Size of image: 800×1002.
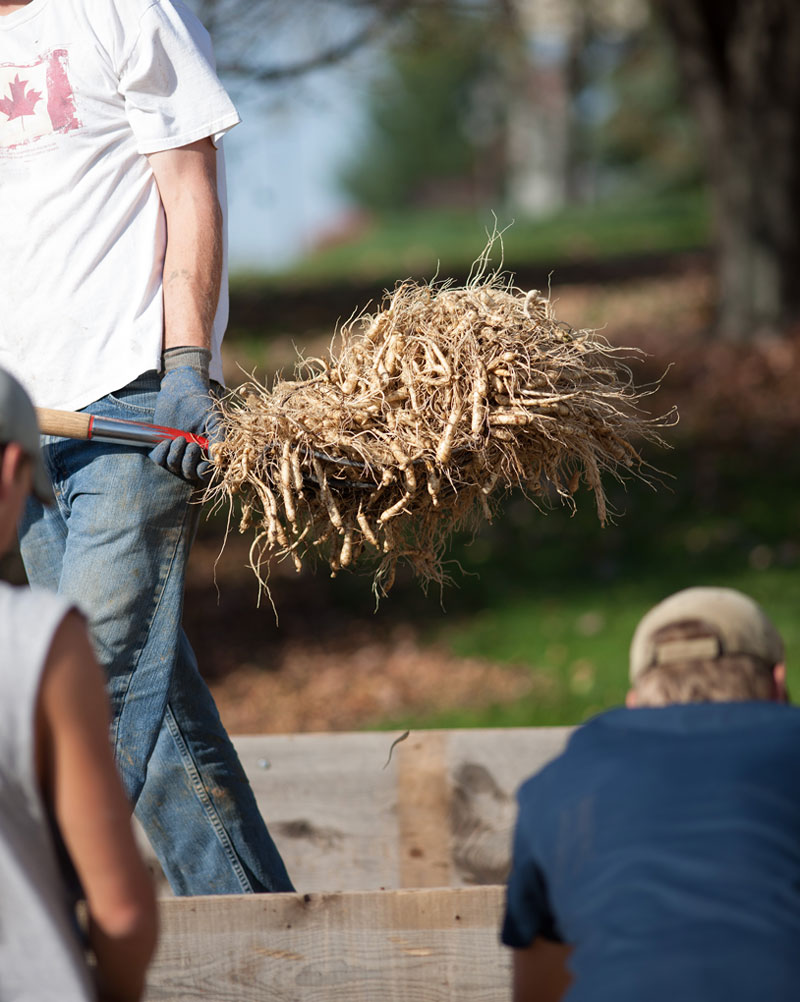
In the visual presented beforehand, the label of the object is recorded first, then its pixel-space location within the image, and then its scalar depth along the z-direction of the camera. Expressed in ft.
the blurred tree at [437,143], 325.01
